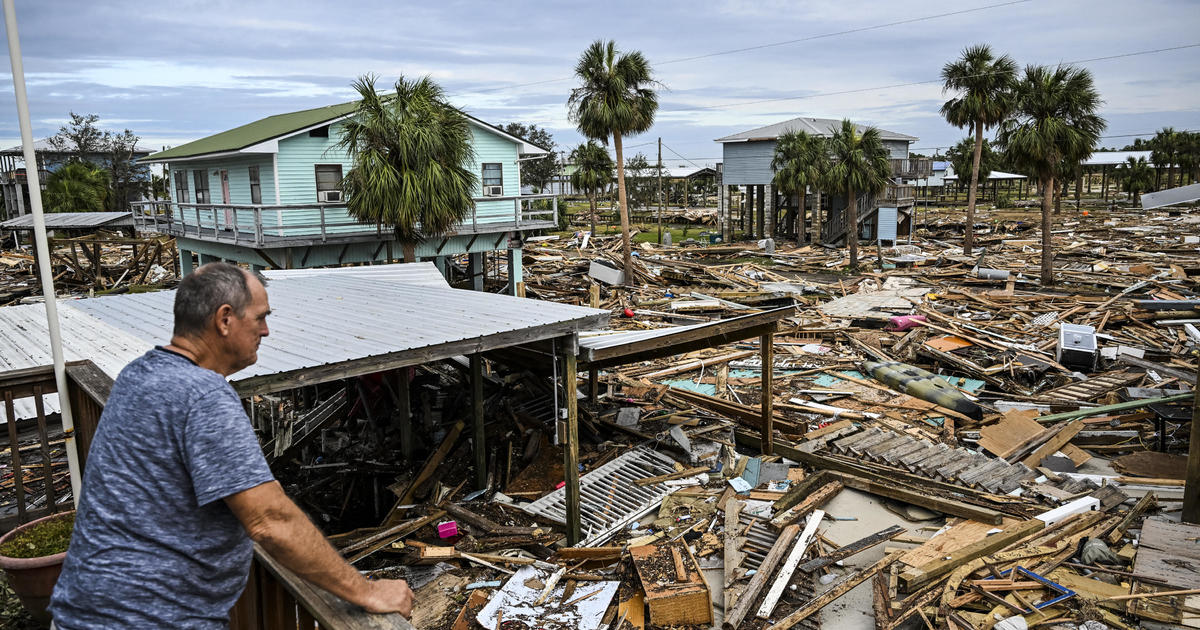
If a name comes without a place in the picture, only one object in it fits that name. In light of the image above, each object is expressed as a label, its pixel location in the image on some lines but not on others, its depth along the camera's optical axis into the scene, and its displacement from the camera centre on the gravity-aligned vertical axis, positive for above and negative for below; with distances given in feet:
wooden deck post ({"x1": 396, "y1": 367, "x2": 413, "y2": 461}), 37.83 -10.22
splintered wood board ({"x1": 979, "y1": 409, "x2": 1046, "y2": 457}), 39.63 -12.89
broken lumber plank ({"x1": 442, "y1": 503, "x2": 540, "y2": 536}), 30.89 -12.87
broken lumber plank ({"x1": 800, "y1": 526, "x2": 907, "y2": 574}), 27.58 -13.09
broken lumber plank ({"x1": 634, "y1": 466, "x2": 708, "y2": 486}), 35.68 -12.89
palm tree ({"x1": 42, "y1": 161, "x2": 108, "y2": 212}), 149.48 +5.41
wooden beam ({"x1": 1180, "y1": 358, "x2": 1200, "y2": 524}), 29.19 -11.21
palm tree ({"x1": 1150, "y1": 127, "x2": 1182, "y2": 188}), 234.99 +11.56
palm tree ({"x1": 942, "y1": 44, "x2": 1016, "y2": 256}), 119.44 +16.15
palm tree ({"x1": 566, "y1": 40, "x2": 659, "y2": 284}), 91.20 +12.74
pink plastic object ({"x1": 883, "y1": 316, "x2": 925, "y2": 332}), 69.41 -11.65
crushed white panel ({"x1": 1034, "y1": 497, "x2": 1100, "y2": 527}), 30.30 -12.81
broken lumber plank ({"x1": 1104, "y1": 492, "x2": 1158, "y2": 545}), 28.58 -12.82
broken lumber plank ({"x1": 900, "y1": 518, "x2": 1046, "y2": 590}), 25.61 -12.59
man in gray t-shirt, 6.73 -2.52
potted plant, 13.70 -6.13
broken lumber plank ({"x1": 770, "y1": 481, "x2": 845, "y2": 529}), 31.07 -12.97
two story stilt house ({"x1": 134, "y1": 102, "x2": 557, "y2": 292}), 72.59 +0.74
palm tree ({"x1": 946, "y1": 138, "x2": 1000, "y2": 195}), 217.36 +9.22
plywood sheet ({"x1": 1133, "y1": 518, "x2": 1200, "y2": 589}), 24.33 -12.21
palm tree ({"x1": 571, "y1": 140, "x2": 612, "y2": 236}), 166.40 +7.54
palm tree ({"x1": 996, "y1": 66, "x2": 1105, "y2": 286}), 86.07 +7.87
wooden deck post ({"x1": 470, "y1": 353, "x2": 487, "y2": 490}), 34.96 -9.83
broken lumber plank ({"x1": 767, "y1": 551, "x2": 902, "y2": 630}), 23.94 -12.75
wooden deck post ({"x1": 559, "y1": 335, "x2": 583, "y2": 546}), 29.96 -9.51
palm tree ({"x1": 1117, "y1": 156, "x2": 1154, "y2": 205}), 217.97 +2.28
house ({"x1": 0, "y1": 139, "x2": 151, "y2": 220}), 174.09 +11.26
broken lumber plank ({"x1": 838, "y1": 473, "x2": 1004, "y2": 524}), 30.50 -12.77
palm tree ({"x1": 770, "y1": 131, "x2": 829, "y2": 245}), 133.63 +5.61
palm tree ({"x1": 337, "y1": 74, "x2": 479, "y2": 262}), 62.49 +4.10
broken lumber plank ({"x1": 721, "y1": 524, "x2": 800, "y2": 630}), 23.97 -12.80
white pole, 12.96 +0.65
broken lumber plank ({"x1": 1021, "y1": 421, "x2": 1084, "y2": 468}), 38.06 -13.04
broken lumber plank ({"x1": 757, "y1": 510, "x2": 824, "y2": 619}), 24.81 -12.84
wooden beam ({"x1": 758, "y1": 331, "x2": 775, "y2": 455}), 39.42 -10.06
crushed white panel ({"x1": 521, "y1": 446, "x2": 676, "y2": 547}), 31.87 -12.90
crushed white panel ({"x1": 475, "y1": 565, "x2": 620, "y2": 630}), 24.75 -13.21
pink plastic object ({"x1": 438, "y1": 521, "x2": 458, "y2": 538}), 30.66 -12.77
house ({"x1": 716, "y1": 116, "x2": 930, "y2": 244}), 141.69 +0.83
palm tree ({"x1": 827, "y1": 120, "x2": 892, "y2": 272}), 111.65 +4.26
